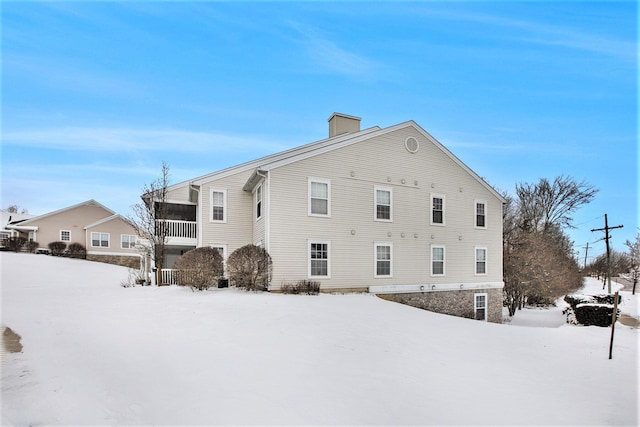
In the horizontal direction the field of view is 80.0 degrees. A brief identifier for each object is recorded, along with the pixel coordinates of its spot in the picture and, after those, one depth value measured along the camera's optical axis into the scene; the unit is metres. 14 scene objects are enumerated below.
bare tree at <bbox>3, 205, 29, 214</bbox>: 74.04
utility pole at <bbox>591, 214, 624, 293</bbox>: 32.12
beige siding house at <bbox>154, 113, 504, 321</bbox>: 16.62
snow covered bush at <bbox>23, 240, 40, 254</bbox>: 37.81
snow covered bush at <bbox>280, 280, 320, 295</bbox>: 15.83
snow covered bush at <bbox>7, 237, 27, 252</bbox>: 37.59
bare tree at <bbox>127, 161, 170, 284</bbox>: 19.36
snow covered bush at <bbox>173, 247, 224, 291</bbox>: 14.45
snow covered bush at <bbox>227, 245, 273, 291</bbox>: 14.98
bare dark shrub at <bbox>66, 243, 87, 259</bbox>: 37.69
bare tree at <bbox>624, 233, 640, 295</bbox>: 33.53
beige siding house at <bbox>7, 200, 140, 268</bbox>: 38.91
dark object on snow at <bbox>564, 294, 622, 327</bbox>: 14.86
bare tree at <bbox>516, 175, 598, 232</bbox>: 40.69
